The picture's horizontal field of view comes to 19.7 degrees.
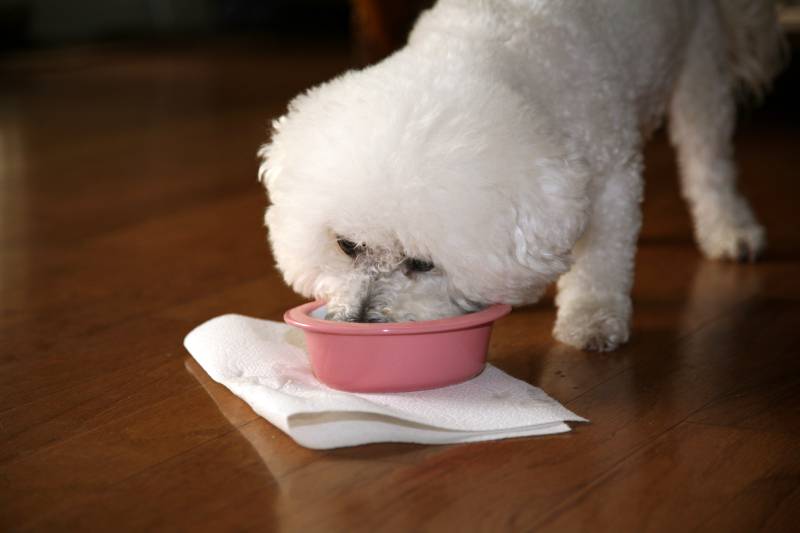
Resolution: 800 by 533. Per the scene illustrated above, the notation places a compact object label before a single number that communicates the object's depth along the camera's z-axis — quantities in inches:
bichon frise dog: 49.7
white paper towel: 49.8
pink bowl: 50.7
